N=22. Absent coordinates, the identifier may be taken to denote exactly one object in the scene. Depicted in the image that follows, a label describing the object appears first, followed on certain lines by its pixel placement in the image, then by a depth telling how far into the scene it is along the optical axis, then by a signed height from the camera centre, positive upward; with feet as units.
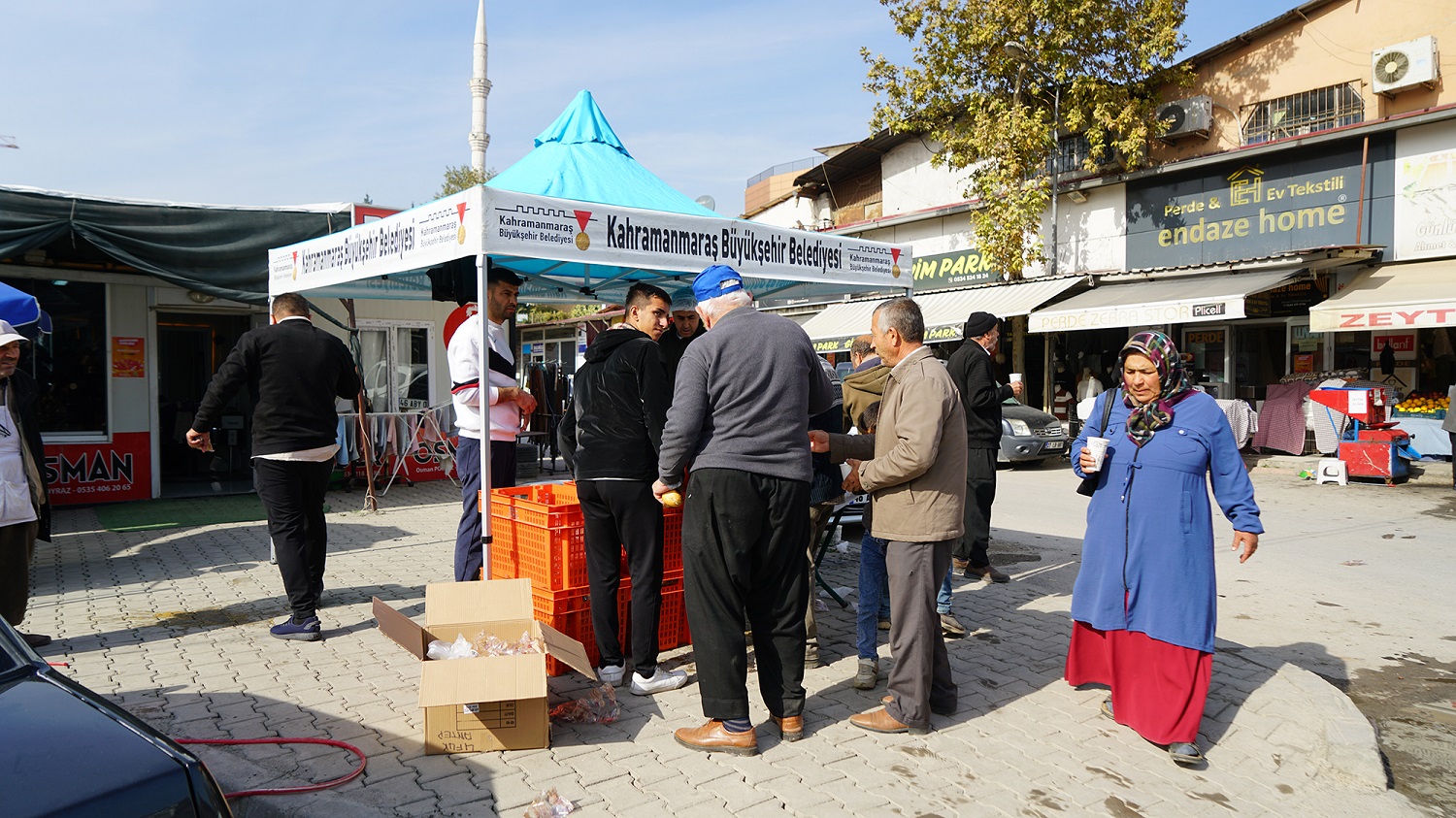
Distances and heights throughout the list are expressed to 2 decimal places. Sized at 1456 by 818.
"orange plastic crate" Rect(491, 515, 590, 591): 15.05 -2.87
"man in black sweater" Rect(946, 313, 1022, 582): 20.68 -0.54
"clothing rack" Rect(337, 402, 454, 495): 39.68 -2.40
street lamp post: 59.41 +20.01
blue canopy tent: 17.17 +3.32
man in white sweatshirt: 17.65 -0.30
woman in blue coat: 12.12 -2.10
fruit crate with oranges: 46.37 -1.15
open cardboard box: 11.74 -3.98
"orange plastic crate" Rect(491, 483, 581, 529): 15.08 -2.16
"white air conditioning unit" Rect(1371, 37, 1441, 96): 47.57 +16.89
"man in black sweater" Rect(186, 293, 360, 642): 17.19 -0.88
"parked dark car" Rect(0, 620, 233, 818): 5.78 -2.57
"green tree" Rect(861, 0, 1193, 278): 58.49 +20.33
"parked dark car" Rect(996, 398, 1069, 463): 51.72 -3.00
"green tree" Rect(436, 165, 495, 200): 124.16 +28.48
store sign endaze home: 50.96 +10.47
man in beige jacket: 12.55 -1.68
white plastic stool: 42.80 -4.15
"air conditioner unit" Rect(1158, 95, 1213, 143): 57.31 +17.10
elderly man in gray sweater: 12.10 -1.61
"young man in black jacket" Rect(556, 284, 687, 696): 14.16 -1.45
